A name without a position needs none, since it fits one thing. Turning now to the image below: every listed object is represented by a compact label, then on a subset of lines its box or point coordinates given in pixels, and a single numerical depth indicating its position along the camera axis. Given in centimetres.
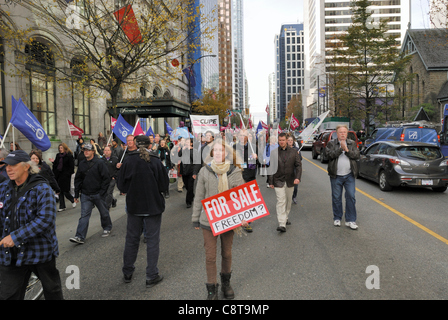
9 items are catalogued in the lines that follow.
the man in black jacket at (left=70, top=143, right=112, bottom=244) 589
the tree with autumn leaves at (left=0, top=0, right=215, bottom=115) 1267
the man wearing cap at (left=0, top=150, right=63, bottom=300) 283
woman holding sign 363
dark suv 1788
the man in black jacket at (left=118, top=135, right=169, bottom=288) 418
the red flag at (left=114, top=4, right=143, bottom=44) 1349
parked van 1566
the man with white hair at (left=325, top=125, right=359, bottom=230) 630
